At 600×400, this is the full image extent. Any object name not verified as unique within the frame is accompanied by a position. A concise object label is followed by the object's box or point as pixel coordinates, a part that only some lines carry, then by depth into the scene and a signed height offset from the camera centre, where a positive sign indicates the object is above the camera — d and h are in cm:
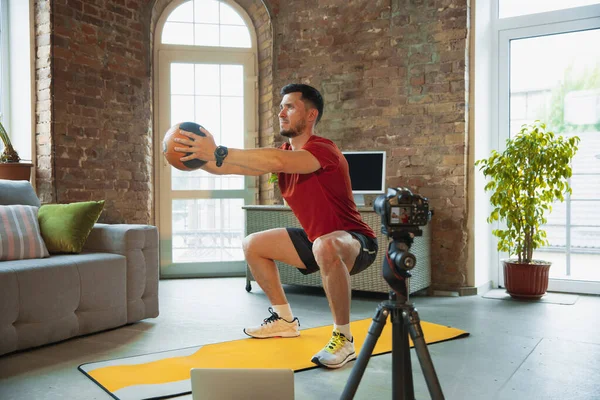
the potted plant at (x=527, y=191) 395 -1
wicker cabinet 396 -49
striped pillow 288 -23
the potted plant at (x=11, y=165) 384 +18
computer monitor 421 +14
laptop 163 -56
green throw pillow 309 -19
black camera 150 -6
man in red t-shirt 245 -21
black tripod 147 -36
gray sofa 257 -49
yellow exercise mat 210 -74
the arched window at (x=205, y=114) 500 +70
